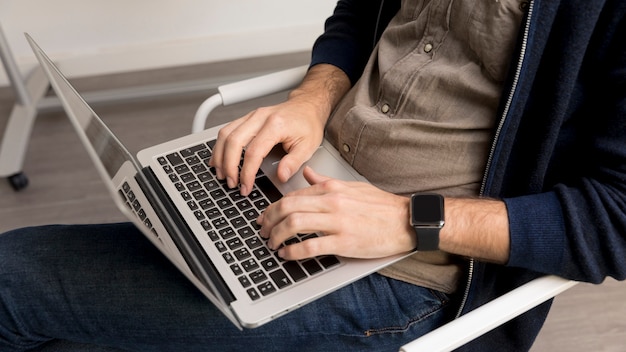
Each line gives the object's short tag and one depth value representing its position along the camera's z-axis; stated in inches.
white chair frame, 30.4
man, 32.2
